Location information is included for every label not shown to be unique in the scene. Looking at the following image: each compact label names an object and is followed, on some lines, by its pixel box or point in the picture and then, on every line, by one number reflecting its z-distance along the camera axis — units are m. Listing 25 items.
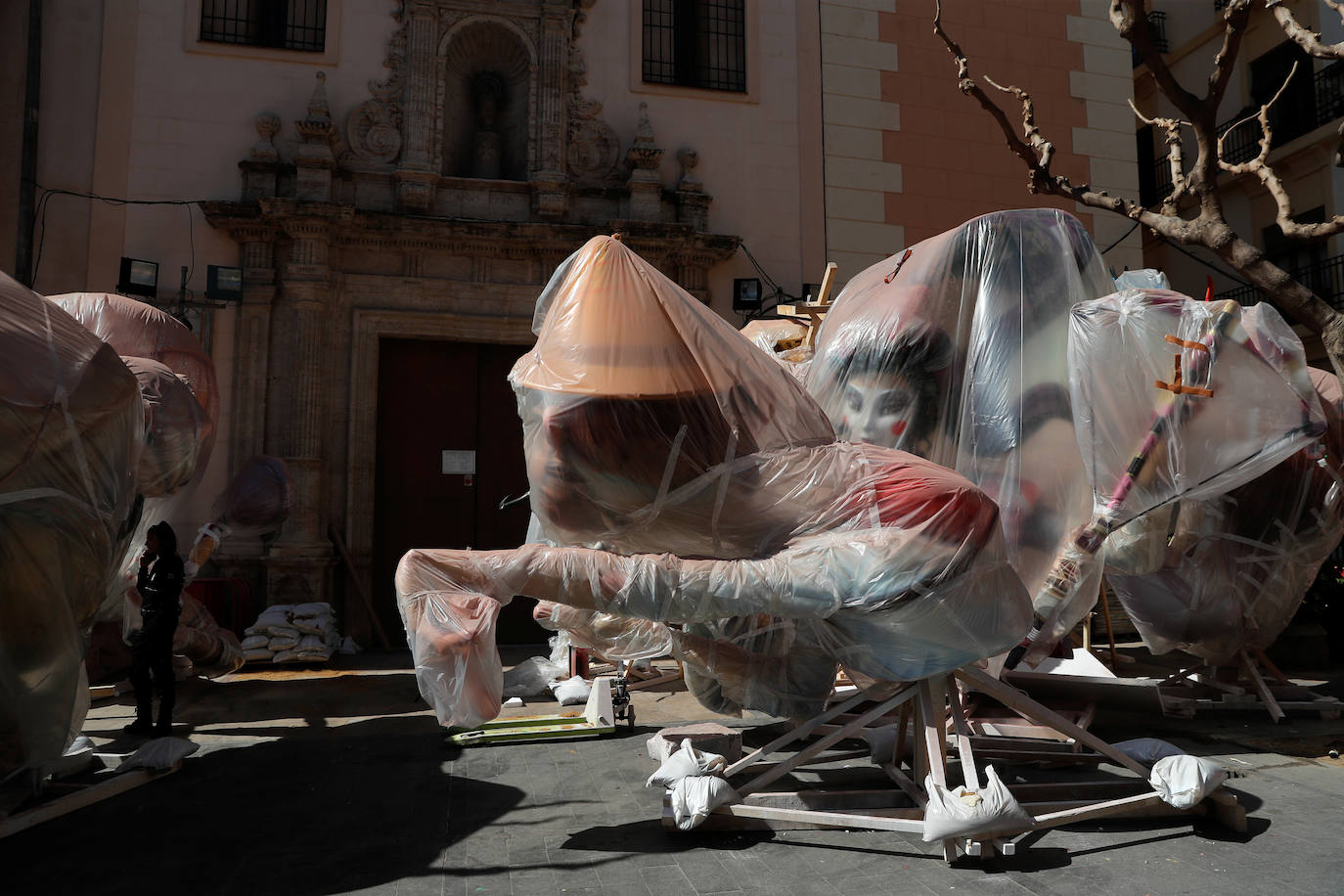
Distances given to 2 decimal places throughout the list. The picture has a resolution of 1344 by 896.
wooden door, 9.97
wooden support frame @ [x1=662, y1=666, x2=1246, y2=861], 3.97
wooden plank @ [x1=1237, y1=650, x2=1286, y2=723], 6.36
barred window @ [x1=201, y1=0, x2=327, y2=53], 9.98
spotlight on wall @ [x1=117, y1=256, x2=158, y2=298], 8.90
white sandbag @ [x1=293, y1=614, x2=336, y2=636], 8.75
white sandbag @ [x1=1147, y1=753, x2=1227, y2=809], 3.99
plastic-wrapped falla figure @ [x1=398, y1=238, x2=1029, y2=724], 3.61
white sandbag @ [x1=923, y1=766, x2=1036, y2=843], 3.63
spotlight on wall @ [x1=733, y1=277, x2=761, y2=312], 10.45
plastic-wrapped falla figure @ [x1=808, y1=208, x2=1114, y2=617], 4.62
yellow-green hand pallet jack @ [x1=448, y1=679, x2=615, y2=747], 5.89
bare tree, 6.15
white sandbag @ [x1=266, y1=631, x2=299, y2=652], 8.58
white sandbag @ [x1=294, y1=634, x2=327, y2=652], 8.64
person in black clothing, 5.91
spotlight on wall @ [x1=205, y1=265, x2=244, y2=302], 9.26
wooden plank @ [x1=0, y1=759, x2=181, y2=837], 3.99
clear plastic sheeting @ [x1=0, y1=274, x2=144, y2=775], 3.44
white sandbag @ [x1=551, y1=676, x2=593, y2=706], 7.20
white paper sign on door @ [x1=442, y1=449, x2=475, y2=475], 10.17
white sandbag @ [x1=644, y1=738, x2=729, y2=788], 4.38
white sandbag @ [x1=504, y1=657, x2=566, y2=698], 7.17
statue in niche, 10.62
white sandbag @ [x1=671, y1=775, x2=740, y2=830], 3.92
